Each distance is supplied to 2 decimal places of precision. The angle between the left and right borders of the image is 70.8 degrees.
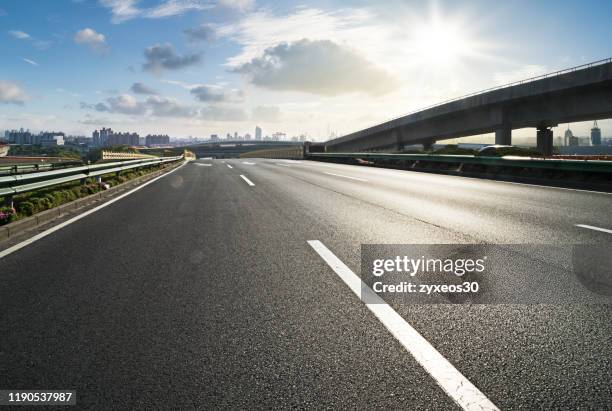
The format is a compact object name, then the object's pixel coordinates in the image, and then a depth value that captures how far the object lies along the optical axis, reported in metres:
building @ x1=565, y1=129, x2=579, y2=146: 193.52
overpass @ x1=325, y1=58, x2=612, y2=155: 32.31
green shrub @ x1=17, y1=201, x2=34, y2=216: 7.82
